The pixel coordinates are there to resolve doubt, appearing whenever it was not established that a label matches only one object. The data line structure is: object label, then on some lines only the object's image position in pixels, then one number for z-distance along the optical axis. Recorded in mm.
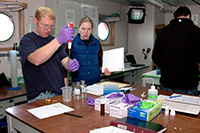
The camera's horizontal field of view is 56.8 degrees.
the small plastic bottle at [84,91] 1688
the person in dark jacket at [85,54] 2312
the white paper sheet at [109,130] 995
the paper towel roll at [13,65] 2812
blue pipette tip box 1636
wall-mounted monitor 5270
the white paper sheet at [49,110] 1288
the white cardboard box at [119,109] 1203
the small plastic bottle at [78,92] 1652
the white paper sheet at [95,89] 1817
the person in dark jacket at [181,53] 2051
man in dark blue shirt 1496
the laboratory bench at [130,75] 4362
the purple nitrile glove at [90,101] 1479
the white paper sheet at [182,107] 1319
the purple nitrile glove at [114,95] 1403
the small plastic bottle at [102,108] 1284
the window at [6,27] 3082
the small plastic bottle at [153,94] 1500
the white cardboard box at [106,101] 1316
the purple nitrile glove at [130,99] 1258
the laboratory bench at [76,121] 1092
